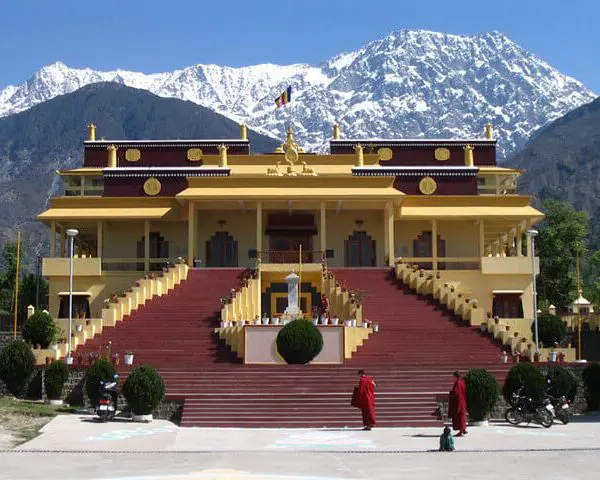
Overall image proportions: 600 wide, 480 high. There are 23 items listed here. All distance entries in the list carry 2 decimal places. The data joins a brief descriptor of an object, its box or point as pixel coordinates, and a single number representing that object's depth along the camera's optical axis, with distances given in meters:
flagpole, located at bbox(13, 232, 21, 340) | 40.83
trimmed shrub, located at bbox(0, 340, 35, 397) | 31.02
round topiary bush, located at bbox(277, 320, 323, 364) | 31.30
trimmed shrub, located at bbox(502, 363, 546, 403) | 26.45
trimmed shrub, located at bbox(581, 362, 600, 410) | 30.05
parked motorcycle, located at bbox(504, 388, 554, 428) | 25.91
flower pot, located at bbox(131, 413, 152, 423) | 26.62
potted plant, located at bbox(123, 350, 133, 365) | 31.62
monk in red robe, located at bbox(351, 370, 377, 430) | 24.91
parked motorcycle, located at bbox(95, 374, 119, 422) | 26.61
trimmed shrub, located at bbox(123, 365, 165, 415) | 26.38
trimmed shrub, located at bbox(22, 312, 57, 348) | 34.91
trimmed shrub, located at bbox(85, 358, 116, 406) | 27.86
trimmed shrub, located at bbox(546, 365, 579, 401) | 27.94
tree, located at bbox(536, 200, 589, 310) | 66.94
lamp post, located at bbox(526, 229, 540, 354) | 33.41
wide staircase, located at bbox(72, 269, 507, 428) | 26.64
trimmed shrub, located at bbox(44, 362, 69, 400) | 30.09
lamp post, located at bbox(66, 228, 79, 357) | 33.22
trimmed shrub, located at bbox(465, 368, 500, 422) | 25.88
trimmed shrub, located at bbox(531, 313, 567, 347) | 38.09
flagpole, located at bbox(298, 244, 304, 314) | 41.44
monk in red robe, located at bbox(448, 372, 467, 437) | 23.53
